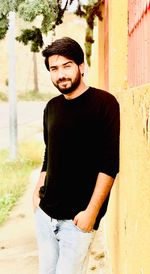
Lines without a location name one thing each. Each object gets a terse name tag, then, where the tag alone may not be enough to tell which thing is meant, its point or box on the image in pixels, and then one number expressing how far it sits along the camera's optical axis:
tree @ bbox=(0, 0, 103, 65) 4.18
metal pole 13.78
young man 2.74
